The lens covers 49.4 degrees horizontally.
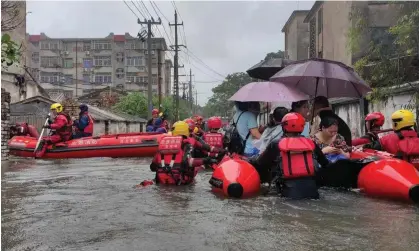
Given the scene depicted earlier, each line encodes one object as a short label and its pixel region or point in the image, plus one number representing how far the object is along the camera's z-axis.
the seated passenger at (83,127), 15.03
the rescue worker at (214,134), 11.03
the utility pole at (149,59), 27.51
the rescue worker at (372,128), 7.86
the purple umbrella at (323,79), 7.14
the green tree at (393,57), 10.32
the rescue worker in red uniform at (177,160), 7.07
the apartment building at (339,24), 20.67
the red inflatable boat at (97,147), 14.14
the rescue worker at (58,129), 13.91
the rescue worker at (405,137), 6.25
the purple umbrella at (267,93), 6.88
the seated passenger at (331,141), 6.38
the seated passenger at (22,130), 15.19
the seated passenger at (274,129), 6.41
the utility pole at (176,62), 35.62
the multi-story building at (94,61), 68.62
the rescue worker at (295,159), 5.57
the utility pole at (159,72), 33.28
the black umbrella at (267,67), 8.55
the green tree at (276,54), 50.17
